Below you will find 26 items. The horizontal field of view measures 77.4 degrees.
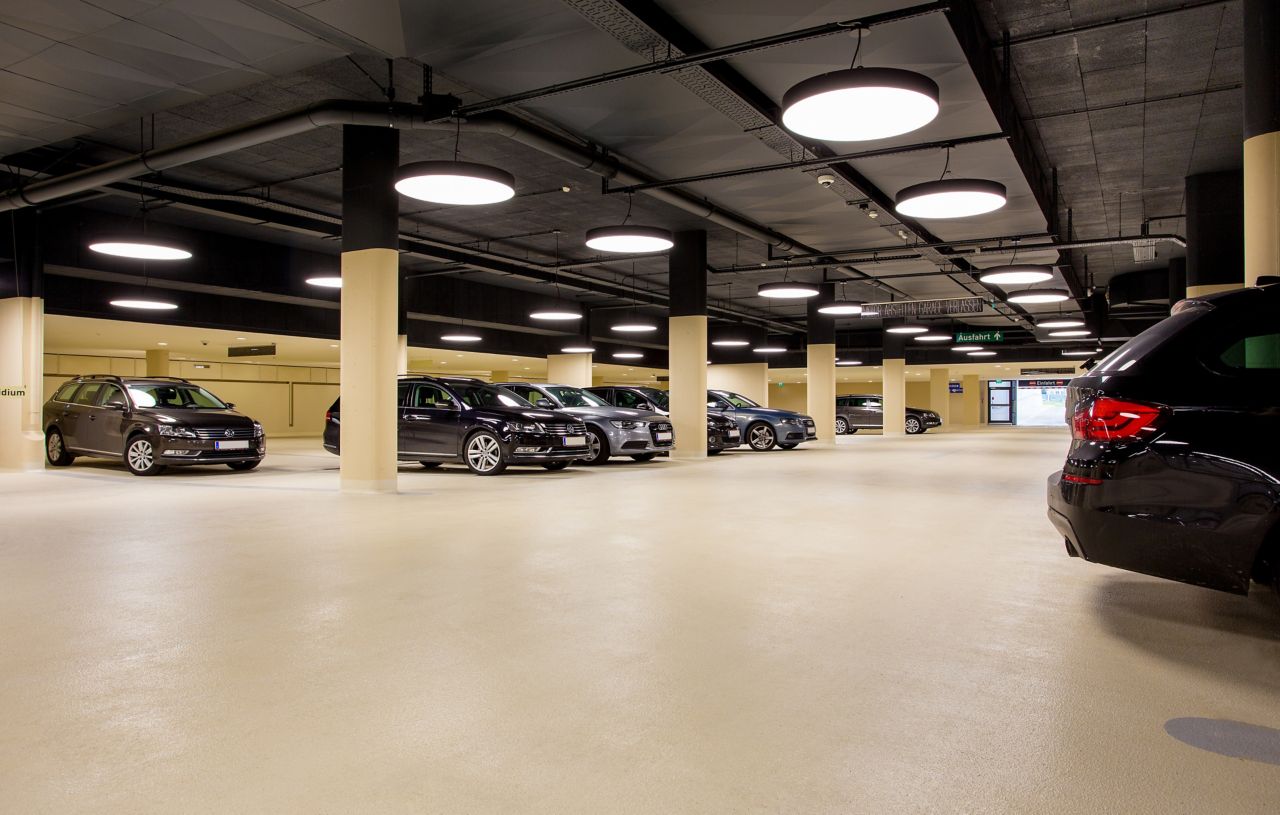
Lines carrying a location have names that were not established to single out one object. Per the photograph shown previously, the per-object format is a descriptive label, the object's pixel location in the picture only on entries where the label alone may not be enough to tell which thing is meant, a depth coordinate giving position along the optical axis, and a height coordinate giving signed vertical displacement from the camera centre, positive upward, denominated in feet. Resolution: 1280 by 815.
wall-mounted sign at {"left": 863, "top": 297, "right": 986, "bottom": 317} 75.15 +10.37
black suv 9.41 -0.46
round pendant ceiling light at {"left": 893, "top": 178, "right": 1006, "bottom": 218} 30.53 +8.59
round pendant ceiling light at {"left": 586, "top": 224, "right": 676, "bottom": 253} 38.04 +8.52
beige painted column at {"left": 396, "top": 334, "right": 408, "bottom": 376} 64.00 +5.25
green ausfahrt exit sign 99.14 +9.96
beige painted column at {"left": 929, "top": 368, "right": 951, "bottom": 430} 132.16 +4.03
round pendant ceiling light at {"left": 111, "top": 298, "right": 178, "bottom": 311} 50.39 +7.18
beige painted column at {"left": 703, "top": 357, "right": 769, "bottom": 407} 105.50 +5.07
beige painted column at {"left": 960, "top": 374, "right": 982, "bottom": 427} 146.20 +3.08
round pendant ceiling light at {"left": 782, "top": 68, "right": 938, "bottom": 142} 20.84 +8.57
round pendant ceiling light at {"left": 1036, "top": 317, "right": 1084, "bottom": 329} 83.83 +9.87
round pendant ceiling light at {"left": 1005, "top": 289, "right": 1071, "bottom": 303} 57.57 +8.77
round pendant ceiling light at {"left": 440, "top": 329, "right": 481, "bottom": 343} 74.95 +7.46
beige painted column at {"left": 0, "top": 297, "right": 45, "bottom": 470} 42.24 +1.52
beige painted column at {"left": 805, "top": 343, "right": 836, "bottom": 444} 77.15 +3.03
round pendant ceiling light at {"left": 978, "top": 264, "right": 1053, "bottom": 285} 48.14 +8.69
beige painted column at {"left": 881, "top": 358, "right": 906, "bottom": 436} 97.14 +2.53
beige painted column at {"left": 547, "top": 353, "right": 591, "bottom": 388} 89.56 +5.41
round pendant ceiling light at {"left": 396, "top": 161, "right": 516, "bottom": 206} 27.61 +8.32
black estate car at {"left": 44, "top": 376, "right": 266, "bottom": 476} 37.27 -0.52
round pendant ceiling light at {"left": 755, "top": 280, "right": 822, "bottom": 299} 52.75 +8.40
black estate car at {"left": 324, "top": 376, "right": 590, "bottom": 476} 36.37 -0.62
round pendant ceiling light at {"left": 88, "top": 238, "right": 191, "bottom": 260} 36.88 +7.86
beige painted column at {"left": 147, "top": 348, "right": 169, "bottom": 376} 81.71 +5.32
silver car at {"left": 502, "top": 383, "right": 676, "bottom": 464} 42.98 -0.49
